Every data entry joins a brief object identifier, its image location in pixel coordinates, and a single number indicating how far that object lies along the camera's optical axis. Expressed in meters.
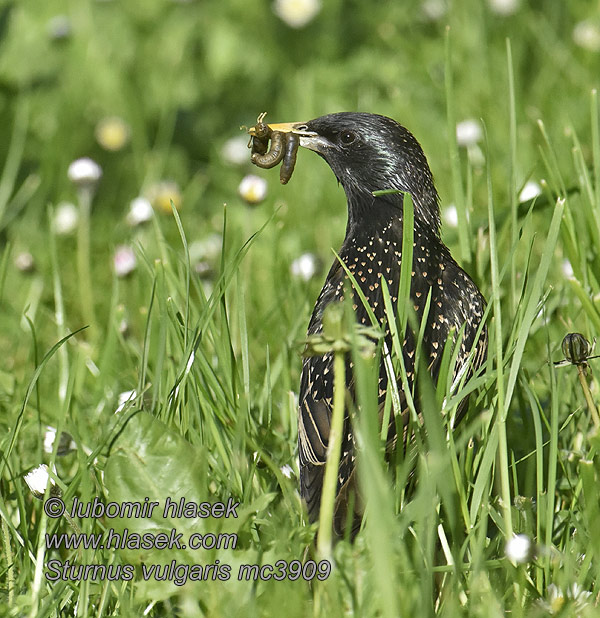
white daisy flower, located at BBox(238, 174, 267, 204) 6.50
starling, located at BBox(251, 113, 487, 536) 4.56
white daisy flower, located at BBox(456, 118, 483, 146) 8.28
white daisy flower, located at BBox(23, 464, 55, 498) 4.46
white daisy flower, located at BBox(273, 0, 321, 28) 11.73
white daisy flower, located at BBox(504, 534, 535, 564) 3.76
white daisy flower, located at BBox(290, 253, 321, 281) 6.75
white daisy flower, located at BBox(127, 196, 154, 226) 7.16
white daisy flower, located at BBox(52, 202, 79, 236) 9.37
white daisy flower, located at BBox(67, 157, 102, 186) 7.66
